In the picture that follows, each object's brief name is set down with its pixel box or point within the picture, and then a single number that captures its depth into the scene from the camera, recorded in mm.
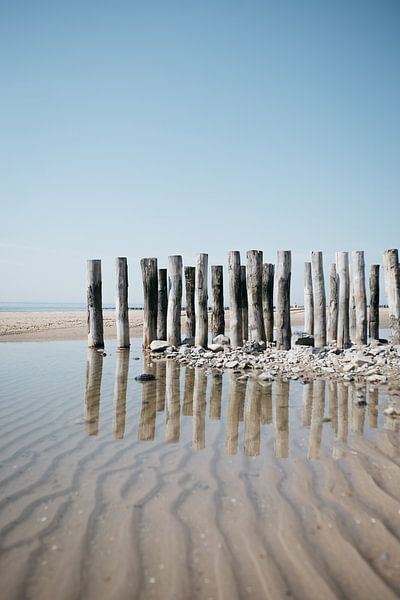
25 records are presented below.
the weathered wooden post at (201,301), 10867
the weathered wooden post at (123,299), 11977
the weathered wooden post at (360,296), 11188
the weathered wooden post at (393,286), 10445
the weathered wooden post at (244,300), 10896
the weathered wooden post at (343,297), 11336
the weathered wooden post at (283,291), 10203
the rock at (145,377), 7184
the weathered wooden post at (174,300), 11109
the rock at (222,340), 10826
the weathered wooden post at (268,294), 11148
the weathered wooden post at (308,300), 12914
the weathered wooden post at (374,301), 12461
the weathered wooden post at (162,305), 11742
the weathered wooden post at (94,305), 11766
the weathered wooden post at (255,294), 10414
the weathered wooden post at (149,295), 11492
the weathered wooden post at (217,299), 11266
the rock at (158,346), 10669
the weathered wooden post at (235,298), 10547
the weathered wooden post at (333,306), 11094
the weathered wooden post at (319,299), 10883
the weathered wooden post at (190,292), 11555
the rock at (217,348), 10102
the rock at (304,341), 11062
